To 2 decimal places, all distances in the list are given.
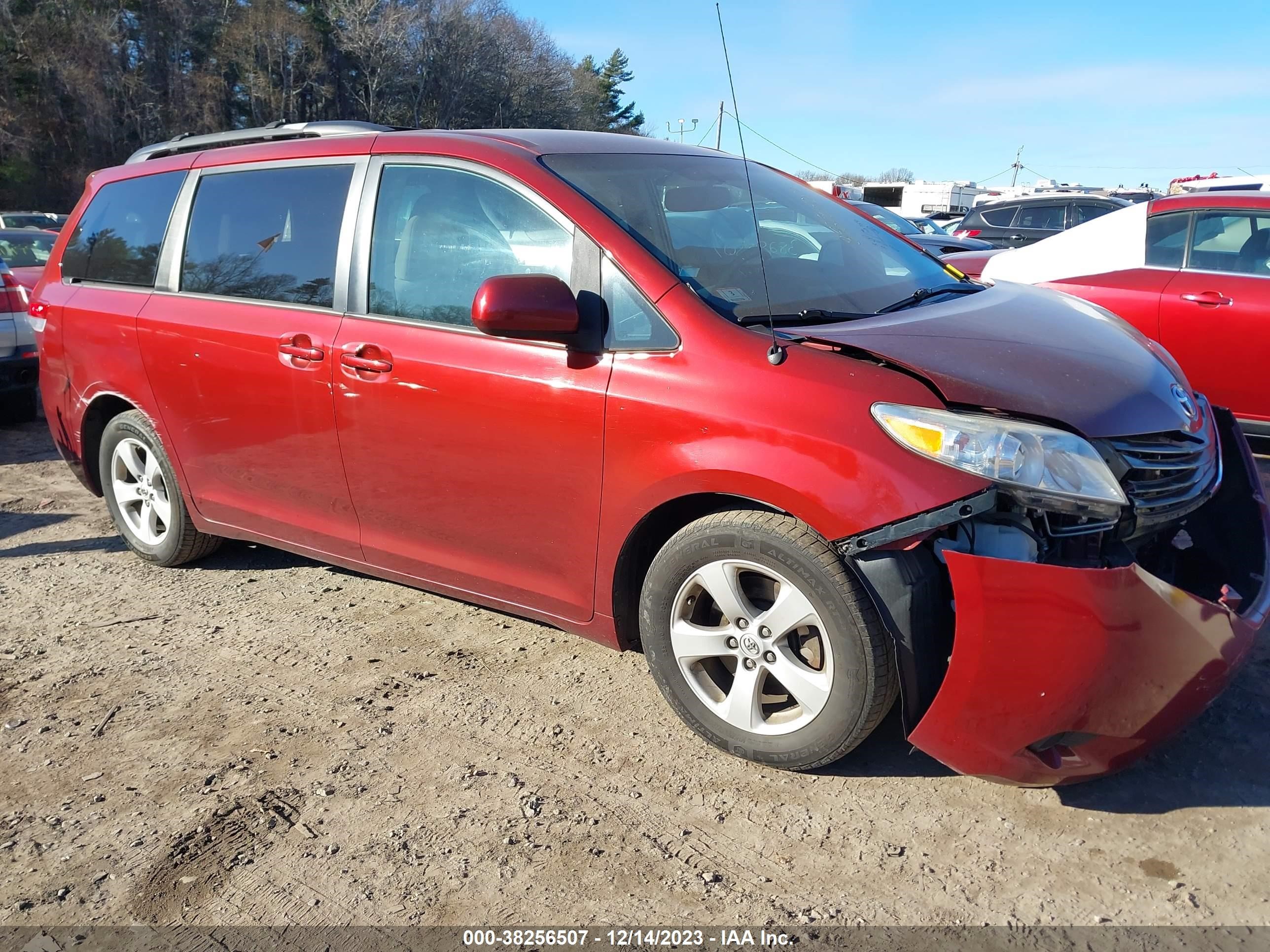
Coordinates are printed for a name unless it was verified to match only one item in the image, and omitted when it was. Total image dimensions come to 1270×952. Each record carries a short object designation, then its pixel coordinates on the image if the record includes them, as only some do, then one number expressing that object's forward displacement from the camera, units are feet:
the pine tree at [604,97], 198.70
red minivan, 7.77
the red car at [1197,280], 17.92
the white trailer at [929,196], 123.24
